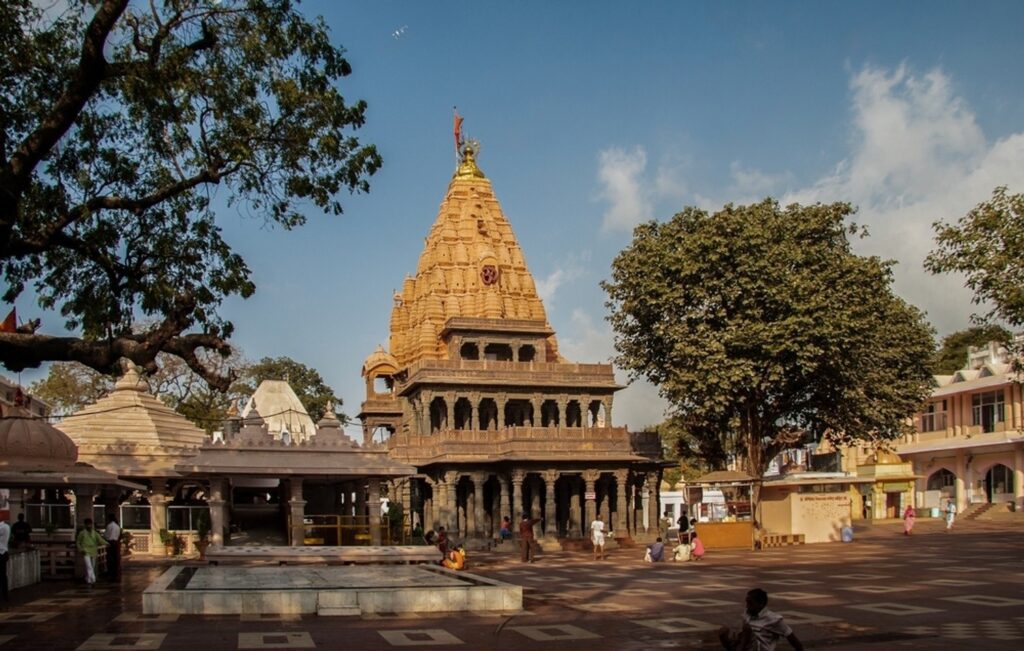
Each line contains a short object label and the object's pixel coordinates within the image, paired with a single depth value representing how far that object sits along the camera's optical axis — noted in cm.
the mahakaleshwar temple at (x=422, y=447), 3600
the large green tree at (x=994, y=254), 2516
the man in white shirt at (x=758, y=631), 1042
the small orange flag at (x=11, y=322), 4216
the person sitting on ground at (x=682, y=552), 3400
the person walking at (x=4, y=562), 2105
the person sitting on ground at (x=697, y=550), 3491
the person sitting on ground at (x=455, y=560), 2691
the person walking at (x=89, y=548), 2427
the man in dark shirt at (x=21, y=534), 2630
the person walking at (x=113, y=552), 2608
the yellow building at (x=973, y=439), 5950
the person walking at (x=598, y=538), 3738
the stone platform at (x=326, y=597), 1755
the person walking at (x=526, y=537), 3675
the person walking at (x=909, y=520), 4762
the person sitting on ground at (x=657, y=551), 3356
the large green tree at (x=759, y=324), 3956
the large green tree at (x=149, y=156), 1484
